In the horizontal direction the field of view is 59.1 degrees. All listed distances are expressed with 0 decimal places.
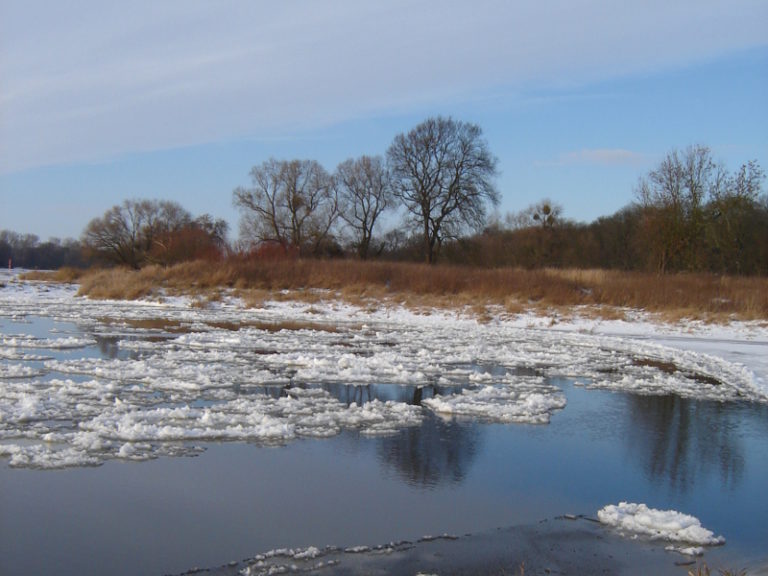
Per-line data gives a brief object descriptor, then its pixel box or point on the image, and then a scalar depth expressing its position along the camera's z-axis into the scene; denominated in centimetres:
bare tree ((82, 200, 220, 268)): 5956
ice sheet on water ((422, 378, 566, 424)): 826
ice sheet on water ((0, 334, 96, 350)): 1305
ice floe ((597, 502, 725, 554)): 470
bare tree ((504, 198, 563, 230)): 5622
